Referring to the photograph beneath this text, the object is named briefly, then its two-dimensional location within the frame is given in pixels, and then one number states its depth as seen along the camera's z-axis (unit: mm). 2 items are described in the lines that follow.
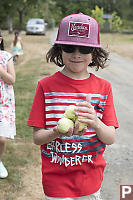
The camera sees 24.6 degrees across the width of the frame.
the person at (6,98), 3607
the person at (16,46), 14479
